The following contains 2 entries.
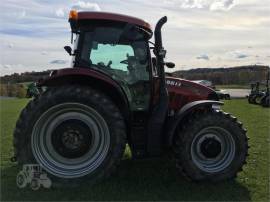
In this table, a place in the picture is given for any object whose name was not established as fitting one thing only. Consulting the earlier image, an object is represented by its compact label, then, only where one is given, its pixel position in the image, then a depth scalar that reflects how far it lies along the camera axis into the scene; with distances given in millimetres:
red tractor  3140
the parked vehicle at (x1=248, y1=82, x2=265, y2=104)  14497
